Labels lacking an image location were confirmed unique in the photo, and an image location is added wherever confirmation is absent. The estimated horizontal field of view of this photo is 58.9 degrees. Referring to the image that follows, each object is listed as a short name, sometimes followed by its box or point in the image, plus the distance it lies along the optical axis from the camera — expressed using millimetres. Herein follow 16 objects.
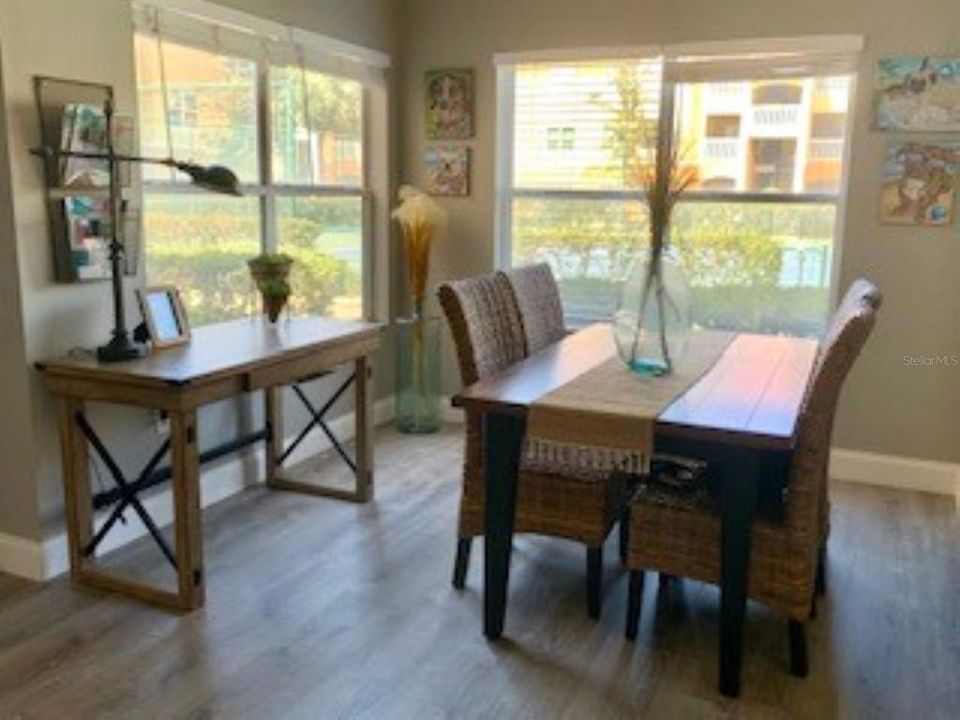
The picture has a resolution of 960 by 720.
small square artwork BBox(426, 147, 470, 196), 4598
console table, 2551
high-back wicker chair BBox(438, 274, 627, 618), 2557
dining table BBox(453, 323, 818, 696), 2135
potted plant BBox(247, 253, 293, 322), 3322
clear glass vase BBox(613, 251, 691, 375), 2676
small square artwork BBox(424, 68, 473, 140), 4508
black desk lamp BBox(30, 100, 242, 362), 2672
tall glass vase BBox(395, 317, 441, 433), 4699
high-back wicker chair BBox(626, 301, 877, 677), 2113
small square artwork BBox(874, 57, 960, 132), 3598
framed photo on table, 2840
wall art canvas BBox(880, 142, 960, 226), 3660
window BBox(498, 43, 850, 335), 3967
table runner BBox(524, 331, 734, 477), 2180
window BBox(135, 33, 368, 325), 3264
